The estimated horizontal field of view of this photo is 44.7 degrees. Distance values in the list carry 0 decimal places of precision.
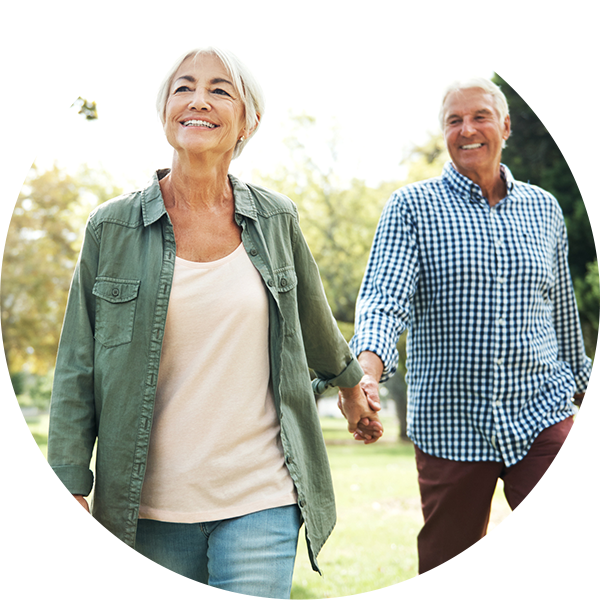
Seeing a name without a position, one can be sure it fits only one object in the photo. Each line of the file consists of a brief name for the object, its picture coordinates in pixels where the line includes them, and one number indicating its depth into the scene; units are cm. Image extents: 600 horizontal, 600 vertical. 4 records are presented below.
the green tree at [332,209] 2745
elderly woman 220
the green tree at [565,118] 2102
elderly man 299
